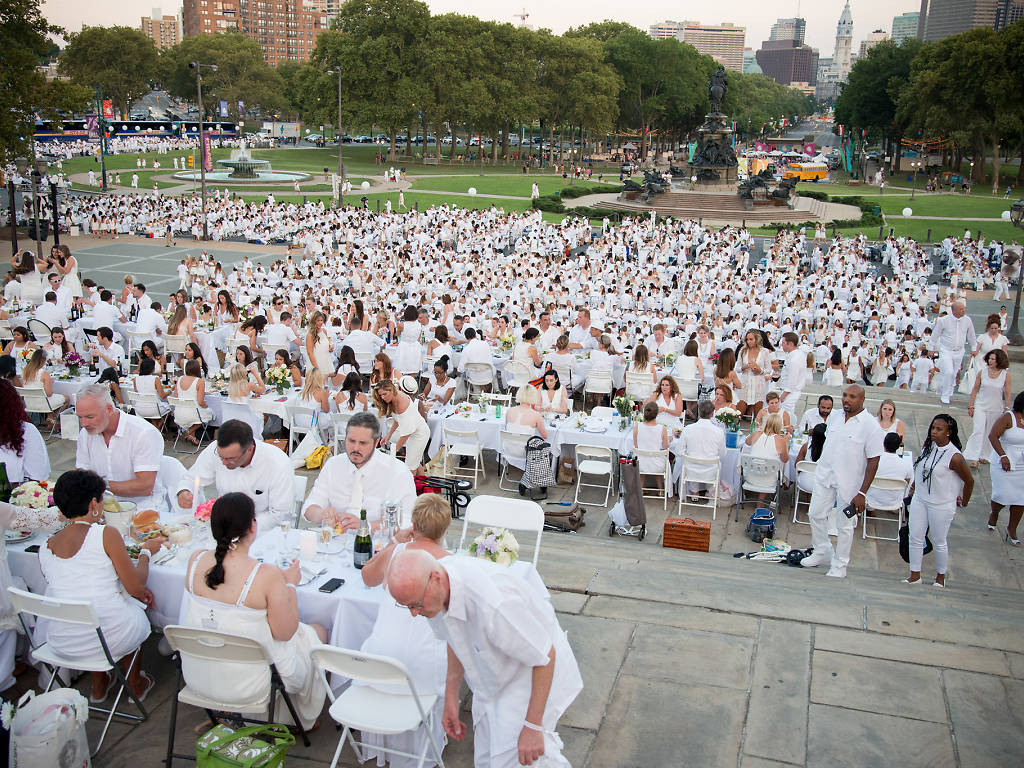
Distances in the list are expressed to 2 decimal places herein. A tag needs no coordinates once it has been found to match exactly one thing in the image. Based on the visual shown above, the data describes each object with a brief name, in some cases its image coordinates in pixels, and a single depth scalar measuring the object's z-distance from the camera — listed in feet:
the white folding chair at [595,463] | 30.63
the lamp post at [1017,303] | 56.90
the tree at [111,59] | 287.48
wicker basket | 26.53
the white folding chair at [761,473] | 29.68
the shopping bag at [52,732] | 13.34
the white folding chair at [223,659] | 13.50
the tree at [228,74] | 339.36
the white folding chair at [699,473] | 29.76
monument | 160.25
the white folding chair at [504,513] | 18.66
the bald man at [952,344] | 46.03
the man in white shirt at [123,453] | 20.90
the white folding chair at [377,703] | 12.87
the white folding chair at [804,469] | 29.84
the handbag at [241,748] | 12.75
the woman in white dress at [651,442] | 30.86
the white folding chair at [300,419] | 34.47
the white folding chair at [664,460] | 30.49
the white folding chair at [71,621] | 14.83
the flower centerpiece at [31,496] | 18.24
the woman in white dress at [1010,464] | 27.20
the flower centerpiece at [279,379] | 35.99
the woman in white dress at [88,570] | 15.72
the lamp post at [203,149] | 98.20
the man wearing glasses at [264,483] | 19.53
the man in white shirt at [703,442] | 29.86
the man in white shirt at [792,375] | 37.45
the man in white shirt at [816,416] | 31.24
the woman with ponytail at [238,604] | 14.02
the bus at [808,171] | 240.12
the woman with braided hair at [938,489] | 22.98
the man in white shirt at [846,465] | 23.20
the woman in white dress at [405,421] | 27.12
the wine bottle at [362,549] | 17.31
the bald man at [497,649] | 11.00
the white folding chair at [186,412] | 34.94
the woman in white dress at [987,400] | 33.47
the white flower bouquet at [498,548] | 15.30
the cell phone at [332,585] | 16.20
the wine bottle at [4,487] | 19.97
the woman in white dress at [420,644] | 13.92
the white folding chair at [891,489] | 27.48
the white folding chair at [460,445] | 32.27
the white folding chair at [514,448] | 31.83
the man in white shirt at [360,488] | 18.97
